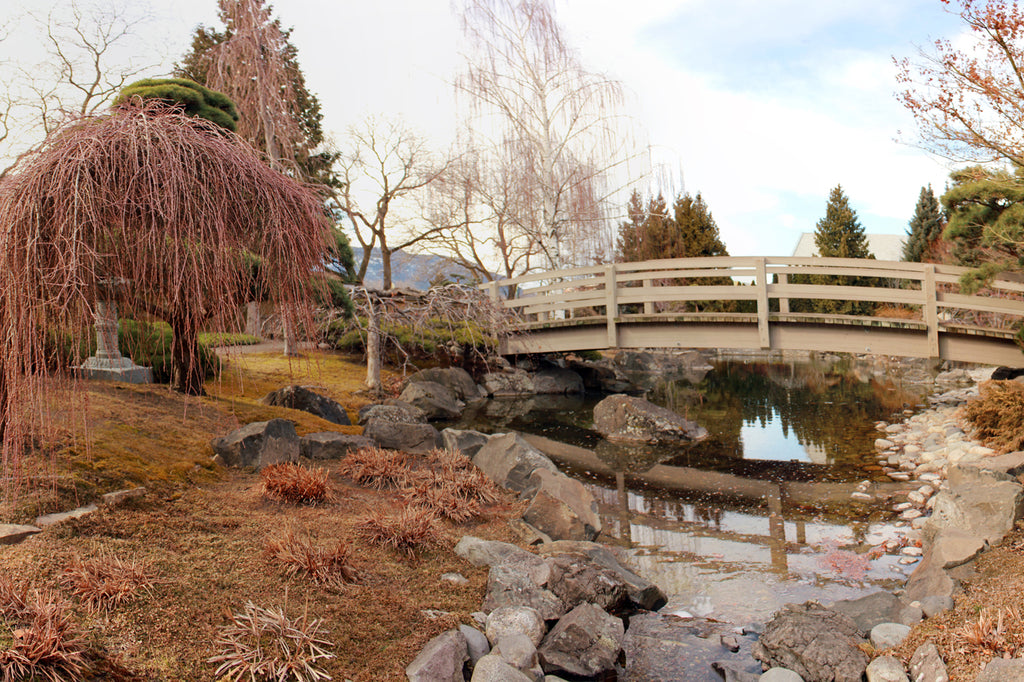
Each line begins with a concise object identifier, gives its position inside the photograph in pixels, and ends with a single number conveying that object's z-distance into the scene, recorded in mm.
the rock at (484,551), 4504
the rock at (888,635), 3646
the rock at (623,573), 4504
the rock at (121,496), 4262
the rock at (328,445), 6555
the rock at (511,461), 6461
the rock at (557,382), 15844
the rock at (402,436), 7648
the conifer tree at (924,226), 24352
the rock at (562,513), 5418
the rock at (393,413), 9125
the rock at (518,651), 3496
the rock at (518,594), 4020
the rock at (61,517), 3922
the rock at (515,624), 3719
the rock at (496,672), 3229
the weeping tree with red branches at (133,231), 3662
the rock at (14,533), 3633
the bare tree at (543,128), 17734
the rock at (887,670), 3339
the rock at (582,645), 3607
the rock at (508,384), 15259
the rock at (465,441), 7484
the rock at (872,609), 3951
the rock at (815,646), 3533
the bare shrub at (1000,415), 7547
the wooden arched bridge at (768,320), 11008
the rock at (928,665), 3191
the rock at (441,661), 3238
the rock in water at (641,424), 10383
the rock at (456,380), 13625
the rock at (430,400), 12086
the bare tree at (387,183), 20281
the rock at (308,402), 8758
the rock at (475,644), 3537
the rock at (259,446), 5824
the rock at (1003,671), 2812
